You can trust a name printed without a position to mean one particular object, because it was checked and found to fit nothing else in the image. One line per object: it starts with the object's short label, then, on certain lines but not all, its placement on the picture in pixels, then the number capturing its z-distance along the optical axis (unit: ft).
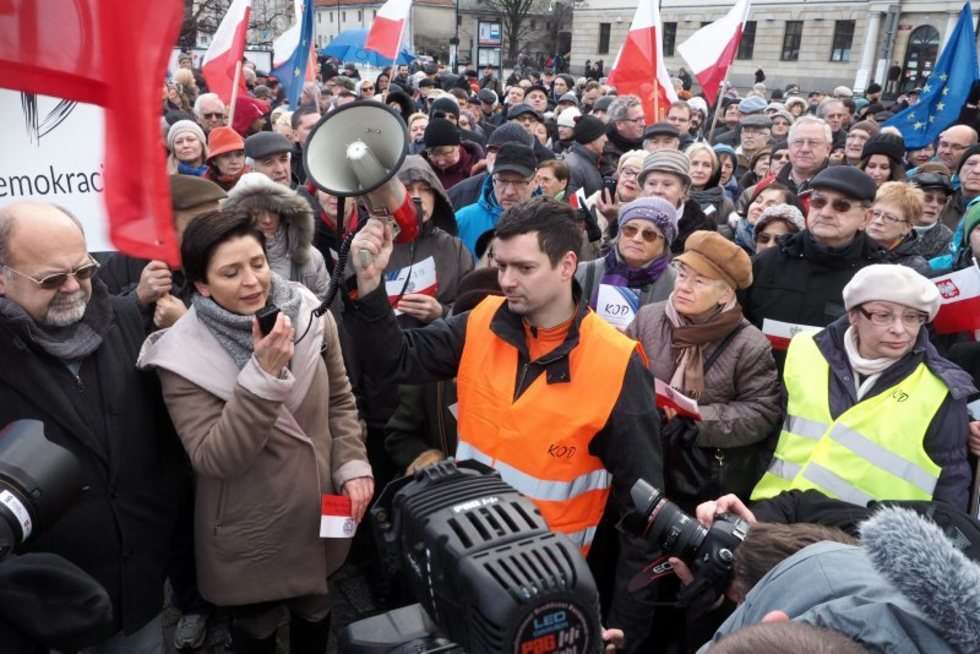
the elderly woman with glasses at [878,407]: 7.71
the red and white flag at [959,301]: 10.42
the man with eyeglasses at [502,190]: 14.30
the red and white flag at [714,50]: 26.02
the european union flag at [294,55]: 24.12
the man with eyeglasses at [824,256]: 11.28
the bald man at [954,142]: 21.36
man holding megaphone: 7.11
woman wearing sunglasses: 11.09
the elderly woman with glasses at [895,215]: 12.71
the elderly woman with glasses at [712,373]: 9.02
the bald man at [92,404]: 6.55
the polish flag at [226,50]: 21.45
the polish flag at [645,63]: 24.71
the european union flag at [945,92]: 24.68
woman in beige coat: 6.98
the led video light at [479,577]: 3.38
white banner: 7.25
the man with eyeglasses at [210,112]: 23.17
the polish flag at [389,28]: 29.30
